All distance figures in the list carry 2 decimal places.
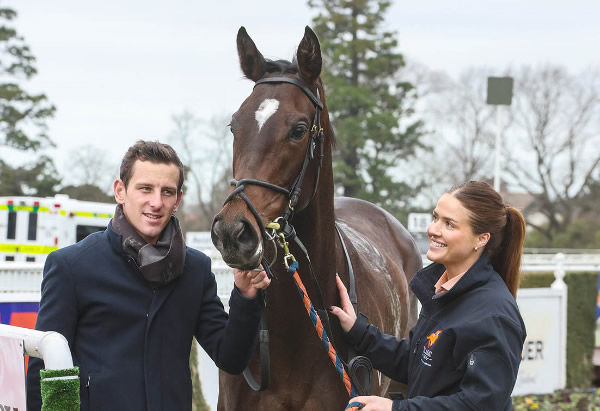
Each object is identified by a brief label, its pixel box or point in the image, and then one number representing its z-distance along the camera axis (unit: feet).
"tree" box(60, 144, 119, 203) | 104.05
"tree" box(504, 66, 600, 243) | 120.78
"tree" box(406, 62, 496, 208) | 111.34
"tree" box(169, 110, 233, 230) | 112.98
